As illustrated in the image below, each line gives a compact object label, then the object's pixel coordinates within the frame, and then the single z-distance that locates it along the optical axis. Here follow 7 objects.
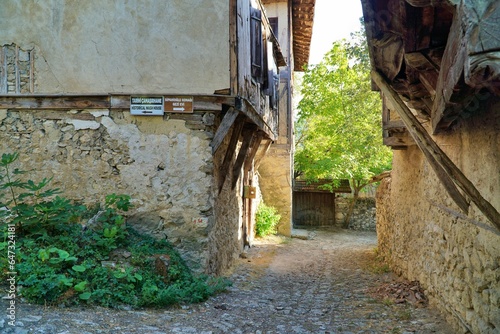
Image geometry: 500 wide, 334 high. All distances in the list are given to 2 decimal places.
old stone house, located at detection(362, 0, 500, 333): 2.12
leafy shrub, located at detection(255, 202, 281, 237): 12.69
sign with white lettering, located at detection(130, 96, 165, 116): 6.10
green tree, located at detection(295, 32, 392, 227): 15.63
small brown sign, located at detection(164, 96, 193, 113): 6.07
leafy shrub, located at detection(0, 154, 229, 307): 4.55
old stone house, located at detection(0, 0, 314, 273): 6.09
